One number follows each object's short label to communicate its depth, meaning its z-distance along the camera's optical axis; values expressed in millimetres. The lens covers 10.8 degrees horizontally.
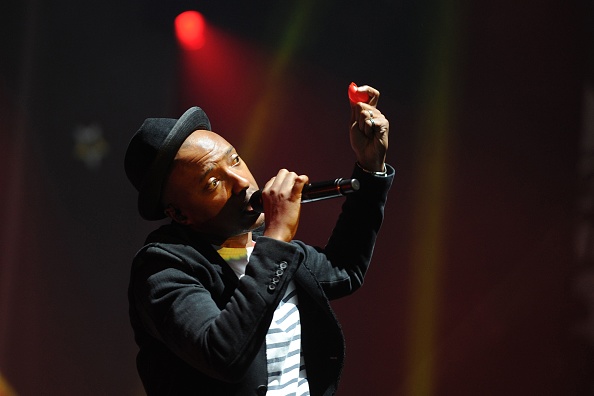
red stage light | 9424
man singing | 6354
